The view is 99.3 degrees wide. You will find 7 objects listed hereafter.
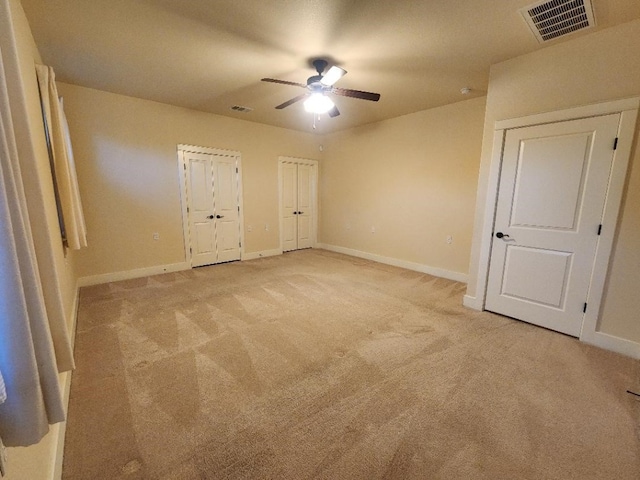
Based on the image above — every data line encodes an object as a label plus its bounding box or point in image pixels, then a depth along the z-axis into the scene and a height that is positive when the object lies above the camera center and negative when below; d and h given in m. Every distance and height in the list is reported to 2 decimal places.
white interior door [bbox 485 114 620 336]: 2.45 -0.22
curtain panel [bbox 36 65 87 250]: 2.40 +0.35
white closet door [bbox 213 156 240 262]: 5.10 -0.28
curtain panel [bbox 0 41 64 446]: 0.68 -0.34
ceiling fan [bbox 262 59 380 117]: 2.72 +1.12
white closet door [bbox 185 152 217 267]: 4.78 -0.26
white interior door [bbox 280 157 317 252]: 6.11 -0.21
